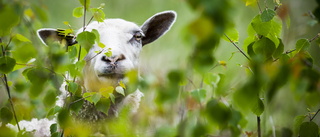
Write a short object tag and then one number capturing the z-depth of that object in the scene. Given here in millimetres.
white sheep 6520
